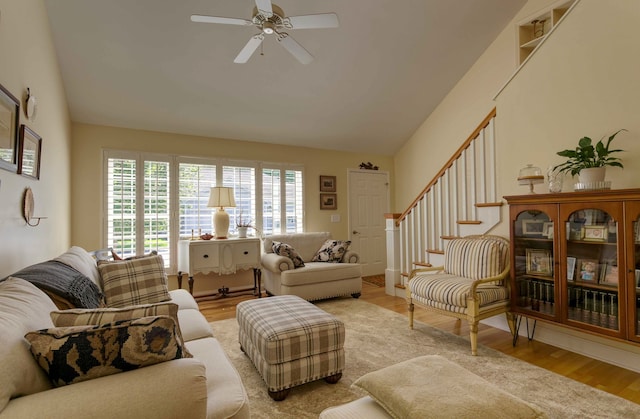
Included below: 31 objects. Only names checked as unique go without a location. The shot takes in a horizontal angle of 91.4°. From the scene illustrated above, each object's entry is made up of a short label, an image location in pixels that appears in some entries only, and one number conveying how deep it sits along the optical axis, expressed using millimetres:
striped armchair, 2625
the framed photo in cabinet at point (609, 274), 2227
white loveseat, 3976
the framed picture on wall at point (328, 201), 5476
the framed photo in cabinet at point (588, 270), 2355
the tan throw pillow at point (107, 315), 1147
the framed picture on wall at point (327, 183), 5484
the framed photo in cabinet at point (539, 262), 2632
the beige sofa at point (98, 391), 845
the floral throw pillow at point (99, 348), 961
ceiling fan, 2240
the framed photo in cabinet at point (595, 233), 2275
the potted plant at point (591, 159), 2342
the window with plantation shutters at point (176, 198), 3980
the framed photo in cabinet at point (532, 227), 2664
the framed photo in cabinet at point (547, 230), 2578
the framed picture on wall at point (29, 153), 2047
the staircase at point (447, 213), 3359
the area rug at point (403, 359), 1857
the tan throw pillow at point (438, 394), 1078
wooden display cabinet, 2129
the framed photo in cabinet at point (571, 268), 2451
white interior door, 5777
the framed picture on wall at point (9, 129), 1794
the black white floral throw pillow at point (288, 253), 4121
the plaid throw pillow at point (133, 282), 2285
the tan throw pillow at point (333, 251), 4496
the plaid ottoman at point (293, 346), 1956
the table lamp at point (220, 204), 4262
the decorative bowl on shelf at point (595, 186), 2318
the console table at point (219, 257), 4004
